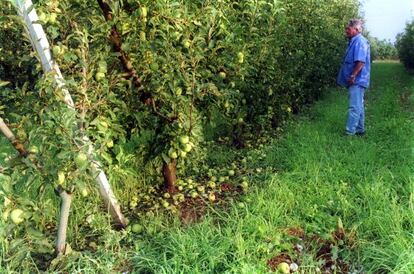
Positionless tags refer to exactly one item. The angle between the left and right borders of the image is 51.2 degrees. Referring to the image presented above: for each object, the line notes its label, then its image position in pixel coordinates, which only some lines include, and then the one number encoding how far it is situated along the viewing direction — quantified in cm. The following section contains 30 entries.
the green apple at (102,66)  270
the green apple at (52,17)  245
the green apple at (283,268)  250
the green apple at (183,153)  327
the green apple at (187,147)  319
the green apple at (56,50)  244
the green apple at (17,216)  232
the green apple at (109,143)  291
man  541
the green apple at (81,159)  234
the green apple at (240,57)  337
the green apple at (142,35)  299
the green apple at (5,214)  230
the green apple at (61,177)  237
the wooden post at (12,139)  238
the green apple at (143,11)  281
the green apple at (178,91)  309
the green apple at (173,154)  326
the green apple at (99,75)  269
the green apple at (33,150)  245
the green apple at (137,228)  302
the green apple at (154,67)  307
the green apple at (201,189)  365
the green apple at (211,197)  353
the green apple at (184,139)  316
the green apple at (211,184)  377
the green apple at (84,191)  245
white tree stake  231
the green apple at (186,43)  291
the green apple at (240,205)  316
